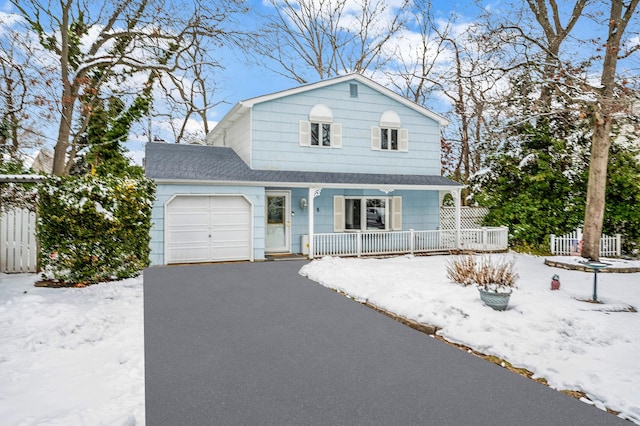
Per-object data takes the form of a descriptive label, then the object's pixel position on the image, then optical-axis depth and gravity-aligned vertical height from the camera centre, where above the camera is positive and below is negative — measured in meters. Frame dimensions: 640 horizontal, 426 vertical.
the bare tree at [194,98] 22.72 +7.36
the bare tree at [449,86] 23.39 +8.46
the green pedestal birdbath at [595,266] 7.18 -0.97
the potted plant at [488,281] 5.85 -1.15
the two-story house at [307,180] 12.09 +1.12
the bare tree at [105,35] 12.05 +6.17
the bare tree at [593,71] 11.25 +4.50
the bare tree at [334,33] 24.78 +11.73
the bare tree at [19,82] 12.10 +4.23
